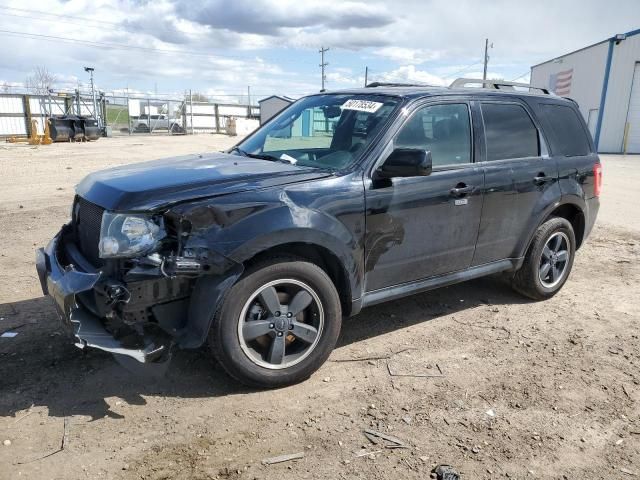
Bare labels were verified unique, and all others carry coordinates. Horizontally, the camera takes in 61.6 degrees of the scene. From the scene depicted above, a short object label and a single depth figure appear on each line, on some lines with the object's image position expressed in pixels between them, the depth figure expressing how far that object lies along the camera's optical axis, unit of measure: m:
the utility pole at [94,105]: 33.12
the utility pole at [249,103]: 48.41
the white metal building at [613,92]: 25.28
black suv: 3.10
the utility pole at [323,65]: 64.94
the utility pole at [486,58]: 58.67
